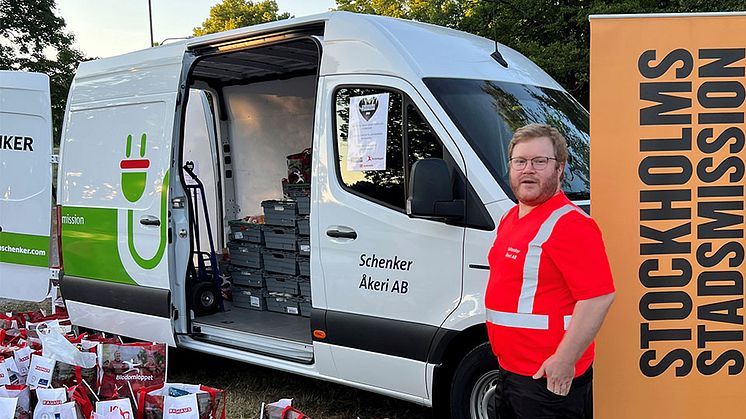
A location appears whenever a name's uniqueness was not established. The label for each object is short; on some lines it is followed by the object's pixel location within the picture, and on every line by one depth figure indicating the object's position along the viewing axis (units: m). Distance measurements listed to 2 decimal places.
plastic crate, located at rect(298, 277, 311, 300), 5.94
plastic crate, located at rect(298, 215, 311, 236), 5.88
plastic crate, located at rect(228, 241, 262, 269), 6.25
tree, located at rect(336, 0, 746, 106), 12.66
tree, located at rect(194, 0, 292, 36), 38.19
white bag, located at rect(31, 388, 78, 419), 3.74
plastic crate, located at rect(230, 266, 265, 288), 6.22
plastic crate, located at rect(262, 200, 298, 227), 5.95
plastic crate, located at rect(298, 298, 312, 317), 5.90
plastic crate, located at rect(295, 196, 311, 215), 5.83
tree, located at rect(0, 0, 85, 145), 25.22
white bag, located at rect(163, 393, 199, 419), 3.63
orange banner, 2.85
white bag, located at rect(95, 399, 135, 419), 3.64
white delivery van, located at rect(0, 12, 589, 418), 3.59
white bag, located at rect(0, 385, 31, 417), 3.86
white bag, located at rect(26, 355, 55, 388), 4.04
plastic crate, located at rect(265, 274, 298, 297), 5.99
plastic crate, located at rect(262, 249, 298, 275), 5.99
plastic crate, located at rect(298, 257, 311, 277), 5.93
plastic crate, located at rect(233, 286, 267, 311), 6.19
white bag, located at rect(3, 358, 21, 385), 4.23
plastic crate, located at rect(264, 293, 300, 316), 5.96
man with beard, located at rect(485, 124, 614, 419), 2.20
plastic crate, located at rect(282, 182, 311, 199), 6.03
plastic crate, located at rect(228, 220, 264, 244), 6.23
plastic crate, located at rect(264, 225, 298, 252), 5.97
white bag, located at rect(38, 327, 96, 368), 4.19
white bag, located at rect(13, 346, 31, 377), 4.32
